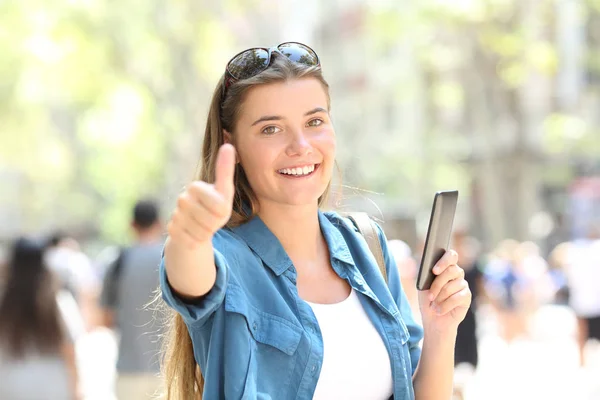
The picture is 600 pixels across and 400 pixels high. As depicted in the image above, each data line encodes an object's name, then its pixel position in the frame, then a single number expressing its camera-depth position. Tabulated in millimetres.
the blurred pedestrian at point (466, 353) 15131
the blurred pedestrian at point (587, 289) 18989
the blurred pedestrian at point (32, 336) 9614
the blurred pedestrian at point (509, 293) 25265
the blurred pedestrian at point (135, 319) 11432
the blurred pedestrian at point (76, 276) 24251
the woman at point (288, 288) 3924
